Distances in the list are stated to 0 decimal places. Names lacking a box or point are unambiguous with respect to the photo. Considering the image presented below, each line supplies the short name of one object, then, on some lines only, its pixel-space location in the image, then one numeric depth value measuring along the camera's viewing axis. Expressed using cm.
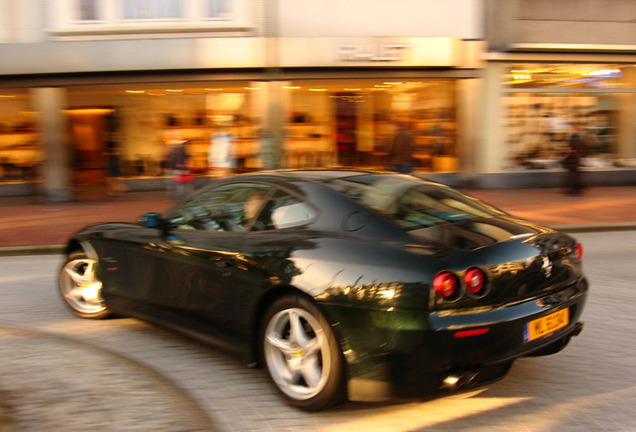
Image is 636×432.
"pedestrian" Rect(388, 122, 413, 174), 1384
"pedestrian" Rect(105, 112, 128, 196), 1714
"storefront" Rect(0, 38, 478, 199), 1622
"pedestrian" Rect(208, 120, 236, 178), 1538
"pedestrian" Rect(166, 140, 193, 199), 1431
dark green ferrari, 313
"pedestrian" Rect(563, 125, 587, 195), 1476
